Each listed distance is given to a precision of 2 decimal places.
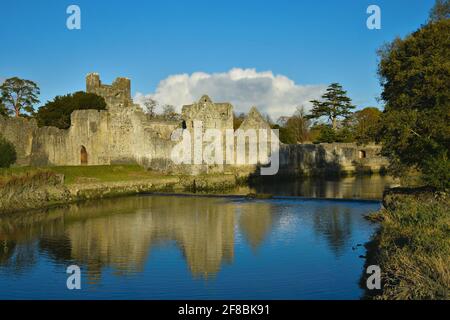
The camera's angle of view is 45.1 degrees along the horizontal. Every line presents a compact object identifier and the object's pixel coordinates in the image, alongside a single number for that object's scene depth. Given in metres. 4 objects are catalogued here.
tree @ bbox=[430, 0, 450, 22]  22.52
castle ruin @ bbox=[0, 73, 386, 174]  37.00
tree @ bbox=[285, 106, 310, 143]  74.65
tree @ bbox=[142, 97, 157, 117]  82.56
